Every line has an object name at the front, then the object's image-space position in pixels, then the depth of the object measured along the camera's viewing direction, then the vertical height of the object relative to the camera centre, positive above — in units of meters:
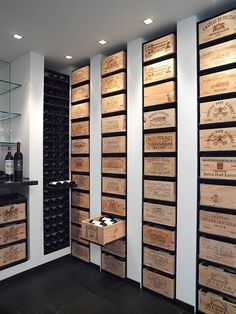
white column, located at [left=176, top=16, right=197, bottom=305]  2.23 -0.04
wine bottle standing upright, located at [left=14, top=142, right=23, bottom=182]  2.92 -0.13
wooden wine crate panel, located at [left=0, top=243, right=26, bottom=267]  2.76 -1.21
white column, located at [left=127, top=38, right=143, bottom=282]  2.65 -0.03
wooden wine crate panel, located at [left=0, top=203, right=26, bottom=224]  2.77 -0.70
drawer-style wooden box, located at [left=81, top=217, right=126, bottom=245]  2.57 -0.88
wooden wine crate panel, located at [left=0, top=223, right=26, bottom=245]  2.77 -0.96
